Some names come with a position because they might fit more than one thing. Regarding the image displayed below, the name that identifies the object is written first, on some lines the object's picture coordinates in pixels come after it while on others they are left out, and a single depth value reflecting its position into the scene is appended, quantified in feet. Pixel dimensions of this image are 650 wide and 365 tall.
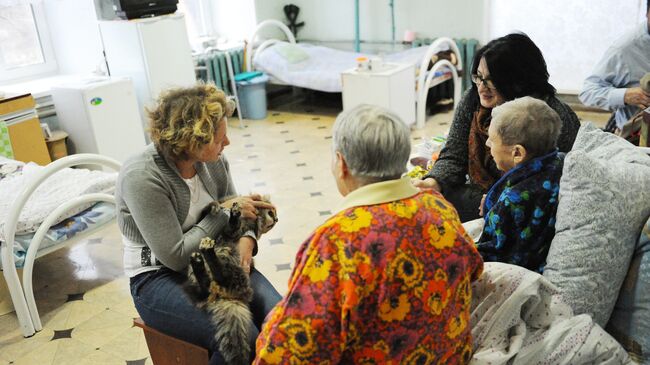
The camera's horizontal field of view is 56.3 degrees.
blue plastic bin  20.31
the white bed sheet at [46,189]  9.16
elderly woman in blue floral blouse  5.74
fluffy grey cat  5.78
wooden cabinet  13.23
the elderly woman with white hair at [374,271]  4.18
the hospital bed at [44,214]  8.68
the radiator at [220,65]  20.07
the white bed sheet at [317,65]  19.17
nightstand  16.88
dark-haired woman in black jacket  7.42
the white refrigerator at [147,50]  15.61
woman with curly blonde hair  6.12
